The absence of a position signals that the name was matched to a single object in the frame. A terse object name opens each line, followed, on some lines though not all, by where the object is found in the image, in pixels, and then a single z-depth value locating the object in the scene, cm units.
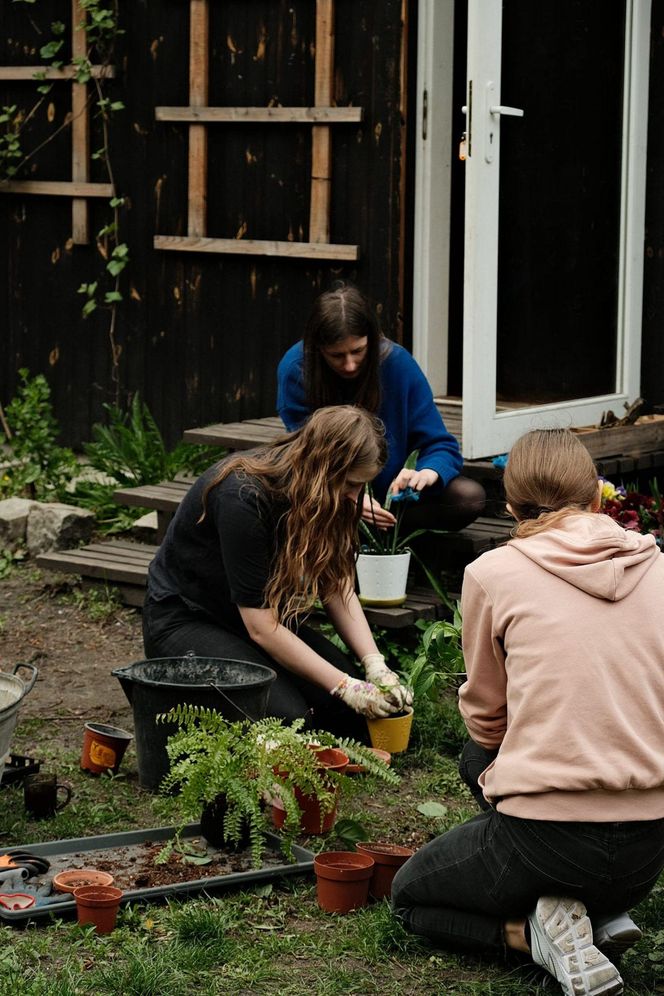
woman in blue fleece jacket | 760
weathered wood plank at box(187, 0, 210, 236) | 1119
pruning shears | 525
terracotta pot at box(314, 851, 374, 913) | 509
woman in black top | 633
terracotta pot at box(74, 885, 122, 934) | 485
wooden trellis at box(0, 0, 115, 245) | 1200
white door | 948
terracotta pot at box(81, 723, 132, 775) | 657
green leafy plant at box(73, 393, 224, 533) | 1099
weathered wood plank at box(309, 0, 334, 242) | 1045
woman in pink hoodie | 434
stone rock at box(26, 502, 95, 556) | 1055
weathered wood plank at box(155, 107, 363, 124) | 1043
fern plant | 528
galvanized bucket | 550
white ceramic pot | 785
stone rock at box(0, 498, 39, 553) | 1085
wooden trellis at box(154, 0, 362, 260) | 1047
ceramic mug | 598
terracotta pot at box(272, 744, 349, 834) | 574
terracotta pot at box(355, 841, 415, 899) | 520
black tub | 607
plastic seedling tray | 506
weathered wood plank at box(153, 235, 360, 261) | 1061
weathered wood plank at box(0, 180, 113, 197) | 1211
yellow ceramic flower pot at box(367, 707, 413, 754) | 673
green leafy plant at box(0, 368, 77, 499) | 1157
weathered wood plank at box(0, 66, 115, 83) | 1190
